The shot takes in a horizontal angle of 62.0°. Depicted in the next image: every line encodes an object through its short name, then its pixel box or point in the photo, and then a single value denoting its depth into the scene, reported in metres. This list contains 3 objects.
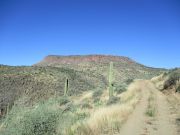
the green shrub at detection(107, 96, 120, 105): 10.43
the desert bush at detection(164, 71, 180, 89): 14.29
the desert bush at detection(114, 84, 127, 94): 15.52
